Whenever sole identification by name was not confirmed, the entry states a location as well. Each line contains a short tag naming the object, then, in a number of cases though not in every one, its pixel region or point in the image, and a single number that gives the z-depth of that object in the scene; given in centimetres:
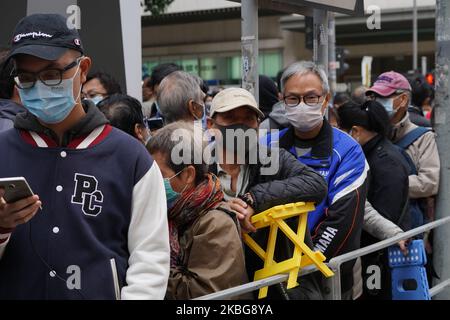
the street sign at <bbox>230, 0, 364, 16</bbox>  496
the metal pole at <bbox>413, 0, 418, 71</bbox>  2692
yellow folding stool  309
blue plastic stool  452
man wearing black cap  230
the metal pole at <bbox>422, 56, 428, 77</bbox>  2568
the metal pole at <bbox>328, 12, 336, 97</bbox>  1005
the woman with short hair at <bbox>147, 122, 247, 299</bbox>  276
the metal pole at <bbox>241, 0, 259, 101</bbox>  484
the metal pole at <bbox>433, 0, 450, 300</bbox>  559
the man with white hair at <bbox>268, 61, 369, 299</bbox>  376
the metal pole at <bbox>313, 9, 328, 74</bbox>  570
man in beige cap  324
